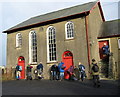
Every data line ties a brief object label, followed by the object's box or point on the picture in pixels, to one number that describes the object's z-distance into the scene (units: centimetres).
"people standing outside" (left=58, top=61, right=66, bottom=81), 1293
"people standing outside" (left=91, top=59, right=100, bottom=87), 905
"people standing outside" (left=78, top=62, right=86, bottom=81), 1190
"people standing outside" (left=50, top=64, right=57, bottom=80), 1354
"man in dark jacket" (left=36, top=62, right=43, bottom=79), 1472
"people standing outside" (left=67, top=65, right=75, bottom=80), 1293
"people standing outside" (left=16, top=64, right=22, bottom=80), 1639
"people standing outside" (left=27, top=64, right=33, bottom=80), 1537
